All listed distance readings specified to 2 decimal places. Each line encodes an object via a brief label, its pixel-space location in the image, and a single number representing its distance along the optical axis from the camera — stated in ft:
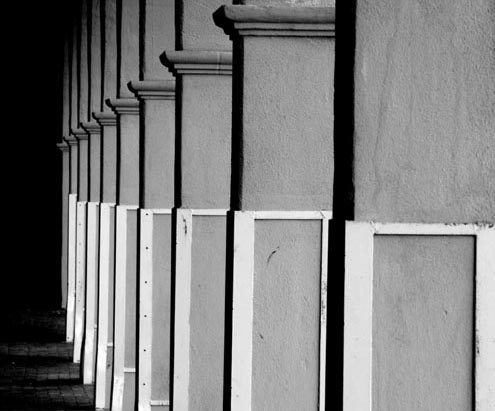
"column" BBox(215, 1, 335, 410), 25.73
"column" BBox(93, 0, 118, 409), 54.54
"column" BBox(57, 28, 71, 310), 99.94
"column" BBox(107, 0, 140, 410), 49.98
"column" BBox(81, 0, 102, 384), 62.95
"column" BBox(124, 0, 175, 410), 42.75
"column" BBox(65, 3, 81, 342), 82.23
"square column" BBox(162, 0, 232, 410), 33.94
